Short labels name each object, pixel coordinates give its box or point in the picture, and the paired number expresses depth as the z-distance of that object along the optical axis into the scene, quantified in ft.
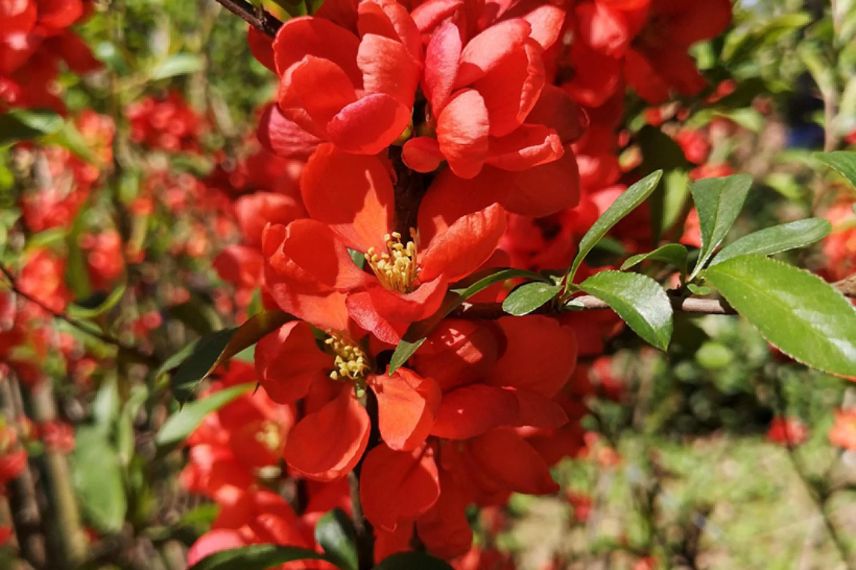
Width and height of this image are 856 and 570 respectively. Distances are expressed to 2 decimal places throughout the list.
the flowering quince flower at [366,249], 1.05
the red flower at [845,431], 2.37
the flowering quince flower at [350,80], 1.05
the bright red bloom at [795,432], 3.84
